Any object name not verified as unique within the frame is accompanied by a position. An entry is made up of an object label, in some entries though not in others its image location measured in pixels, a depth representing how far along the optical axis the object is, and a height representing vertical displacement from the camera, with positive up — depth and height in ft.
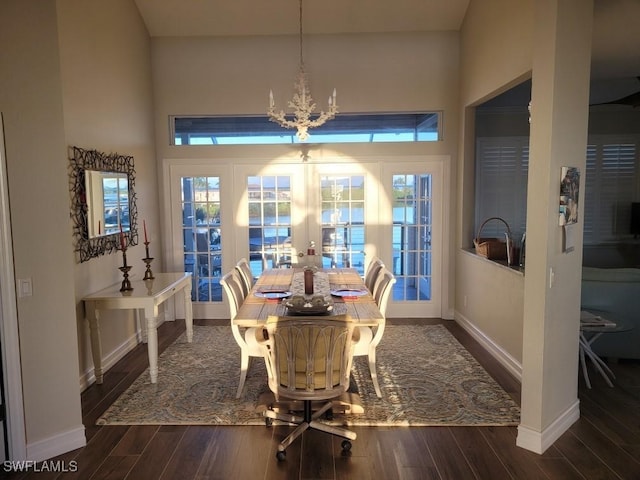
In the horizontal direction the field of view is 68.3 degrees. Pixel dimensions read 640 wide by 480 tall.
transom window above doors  19.15 +2.99
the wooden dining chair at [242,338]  11.65 -3.39
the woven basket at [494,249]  15.53 -1.60
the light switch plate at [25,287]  8.92 -1.52
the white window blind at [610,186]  21.18 +0.61
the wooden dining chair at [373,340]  11.85 -3.45
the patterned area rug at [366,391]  10.91 -4.90
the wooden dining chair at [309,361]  8.65 -2.99
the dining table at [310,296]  10.72 -2.41
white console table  12.73 -2.76
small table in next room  11.96 -3.33
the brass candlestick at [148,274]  15.39 -2.22
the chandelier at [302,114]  13.94 +2.75
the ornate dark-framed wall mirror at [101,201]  12.76 +0.16
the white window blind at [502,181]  21.40 +0.92
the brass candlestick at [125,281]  13.62 -2.18
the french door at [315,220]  19.30 -0.68
